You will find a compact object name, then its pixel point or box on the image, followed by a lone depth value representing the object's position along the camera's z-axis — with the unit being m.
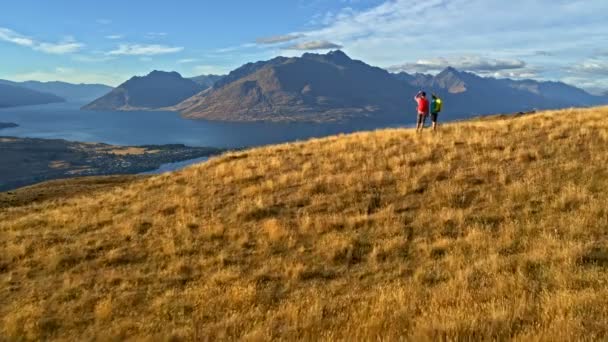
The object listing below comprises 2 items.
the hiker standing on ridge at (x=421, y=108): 25.33
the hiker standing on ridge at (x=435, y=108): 25.34
